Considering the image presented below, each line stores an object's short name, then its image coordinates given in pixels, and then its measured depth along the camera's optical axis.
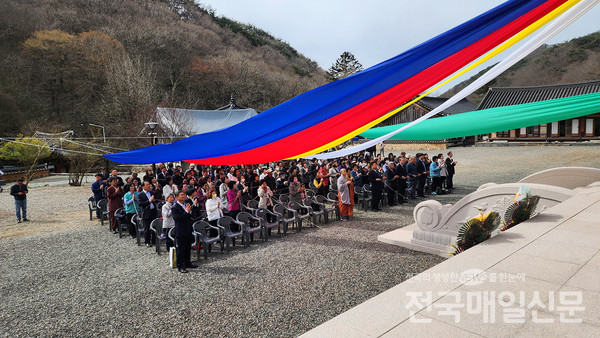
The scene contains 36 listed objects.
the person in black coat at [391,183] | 12.75
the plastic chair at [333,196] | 11.70
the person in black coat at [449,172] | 14.96
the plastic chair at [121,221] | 9.67
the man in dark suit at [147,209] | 8.82
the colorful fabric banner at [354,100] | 4.23
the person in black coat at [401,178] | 13.12
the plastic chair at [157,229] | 8.05
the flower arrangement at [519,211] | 6.02
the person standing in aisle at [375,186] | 11.84
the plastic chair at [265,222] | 9.04
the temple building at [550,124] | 28.36
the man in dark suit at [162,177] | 13.75
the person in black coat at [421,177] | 14.34
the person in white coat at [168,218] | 7.79
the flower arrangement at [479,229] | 5.17
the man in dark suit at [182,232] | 6.95
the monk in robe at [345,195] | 10.70
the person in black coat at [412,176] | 13.75
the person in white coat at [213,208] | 8.48
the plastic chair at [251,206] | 10.19
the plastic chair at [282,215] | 9.51
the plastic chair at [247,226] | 8.62
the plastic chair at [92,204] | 11.95
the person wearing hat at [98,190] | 11.74
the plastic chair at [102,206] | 11.05
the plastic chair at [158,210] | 9.14
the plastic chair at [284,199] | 11.12
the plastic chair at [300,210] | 9.82
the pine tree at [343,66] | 59.94
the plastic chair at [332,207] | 10.61
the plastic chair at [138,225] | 8.88
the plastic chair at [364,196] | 12.23
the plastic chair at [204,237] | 7.71
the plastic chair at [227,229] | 8.22
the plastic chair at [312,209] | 10.38
